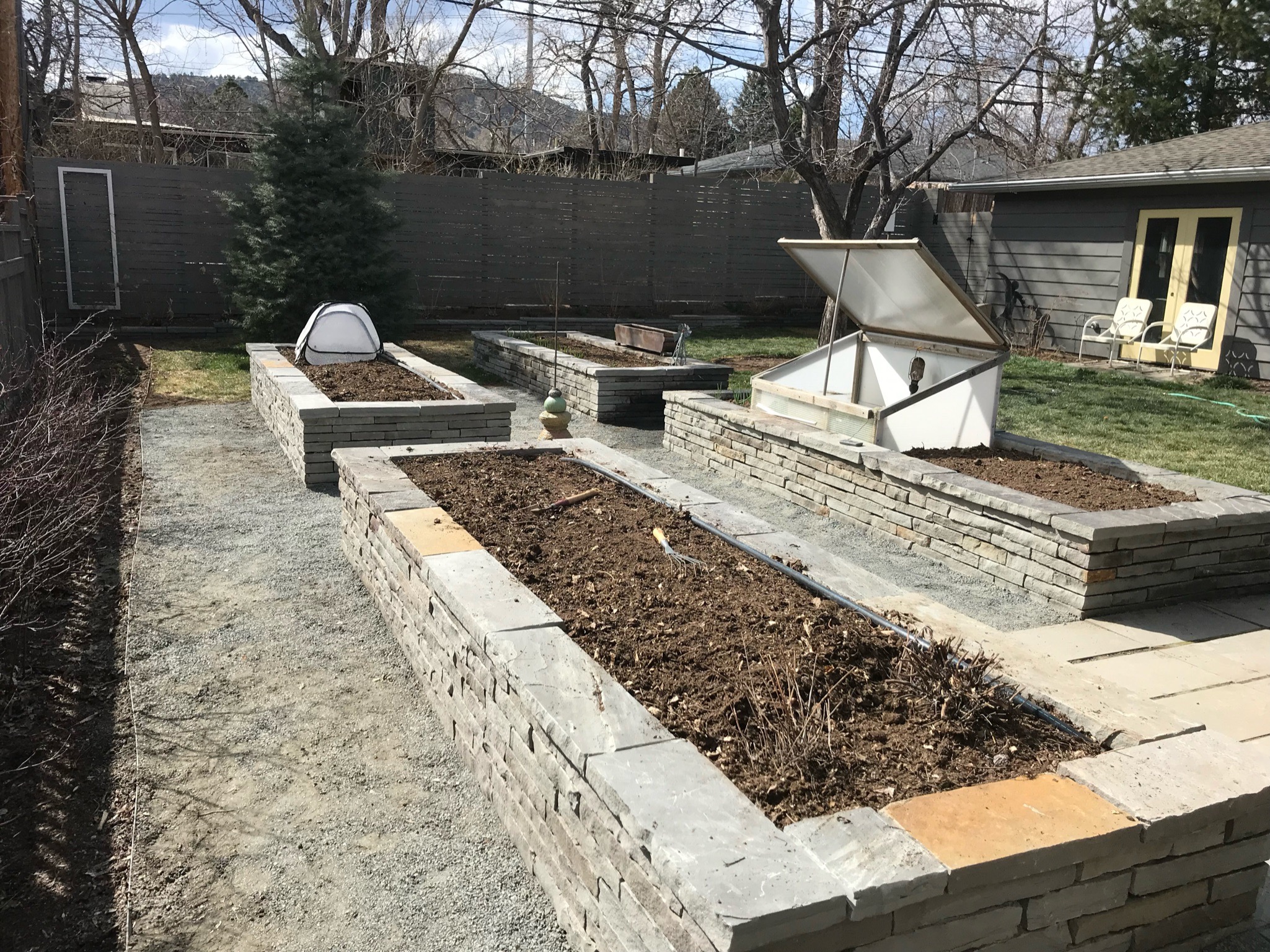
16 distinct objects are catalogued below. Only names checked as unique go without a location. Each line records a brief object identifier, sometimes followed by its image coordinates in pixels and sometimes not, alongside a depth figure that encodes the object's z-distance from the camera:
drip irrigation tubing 2.62
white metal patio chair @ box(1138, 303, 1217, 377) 11.35
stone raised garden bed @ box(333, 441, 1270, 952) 1.83
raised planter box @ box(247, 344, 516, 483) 6.20
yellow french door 11.45
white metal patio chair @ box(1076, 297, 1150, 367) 12.01
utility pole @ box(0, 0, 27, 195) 9.99
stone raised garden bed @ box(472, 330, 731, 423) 8.61
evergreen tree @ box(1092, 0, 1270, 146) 15.84
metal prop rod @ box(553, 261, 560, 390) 9.22
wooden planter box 9.71
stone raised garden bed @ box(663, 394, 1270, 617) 4.48
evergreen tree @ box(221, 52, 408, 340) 11.32
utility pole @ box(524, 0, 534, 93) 18.20
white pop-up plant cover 8.45
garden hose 8.52
